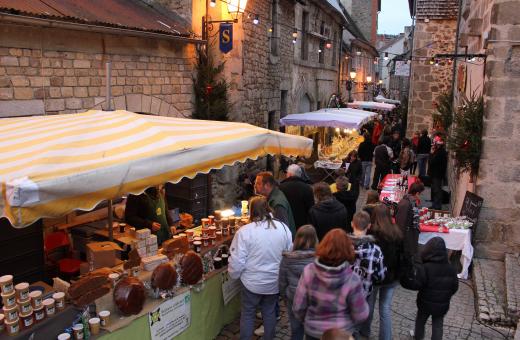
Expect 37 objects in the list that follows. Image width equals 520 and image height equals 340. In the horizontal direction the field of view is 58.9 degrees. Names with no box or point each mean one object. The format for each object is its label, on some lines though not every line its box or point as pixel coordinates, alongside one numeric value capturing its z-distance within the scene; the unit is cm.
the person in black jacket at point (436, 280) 430
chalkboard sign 711
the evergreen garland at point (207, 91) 991
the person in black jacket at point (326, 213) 542
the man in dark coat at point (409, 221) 632
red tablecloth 863
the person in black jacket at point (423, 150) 1355
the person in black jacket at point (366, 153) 1296
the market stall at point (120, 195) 329
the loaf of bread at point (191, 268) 446
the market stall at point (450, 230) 679
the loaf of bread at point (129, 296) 380
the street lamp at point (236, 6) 980
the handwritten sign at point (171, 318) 409
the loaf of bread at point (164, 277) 417
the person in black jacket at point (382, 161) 1208
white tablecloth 677
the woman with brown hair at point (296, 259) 389
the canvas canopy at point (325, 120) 1305
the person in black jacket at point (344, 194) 704
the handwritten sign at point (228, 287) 508
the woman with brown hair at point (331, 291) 344
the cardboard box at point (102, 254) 460
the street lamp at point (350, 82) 2467
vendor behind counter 573
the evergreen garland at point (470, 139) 717
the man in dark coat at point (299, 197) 595
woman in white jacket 427
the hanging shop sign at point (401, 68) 2003
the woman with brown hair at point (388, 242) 443
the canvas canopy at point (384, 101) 3144
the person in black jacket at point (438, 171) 1027
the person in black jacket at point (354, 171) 1057
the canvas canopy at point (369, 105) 2198
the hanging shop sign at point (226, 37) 964
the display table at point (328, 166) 1289
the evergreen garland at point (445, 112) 1165
